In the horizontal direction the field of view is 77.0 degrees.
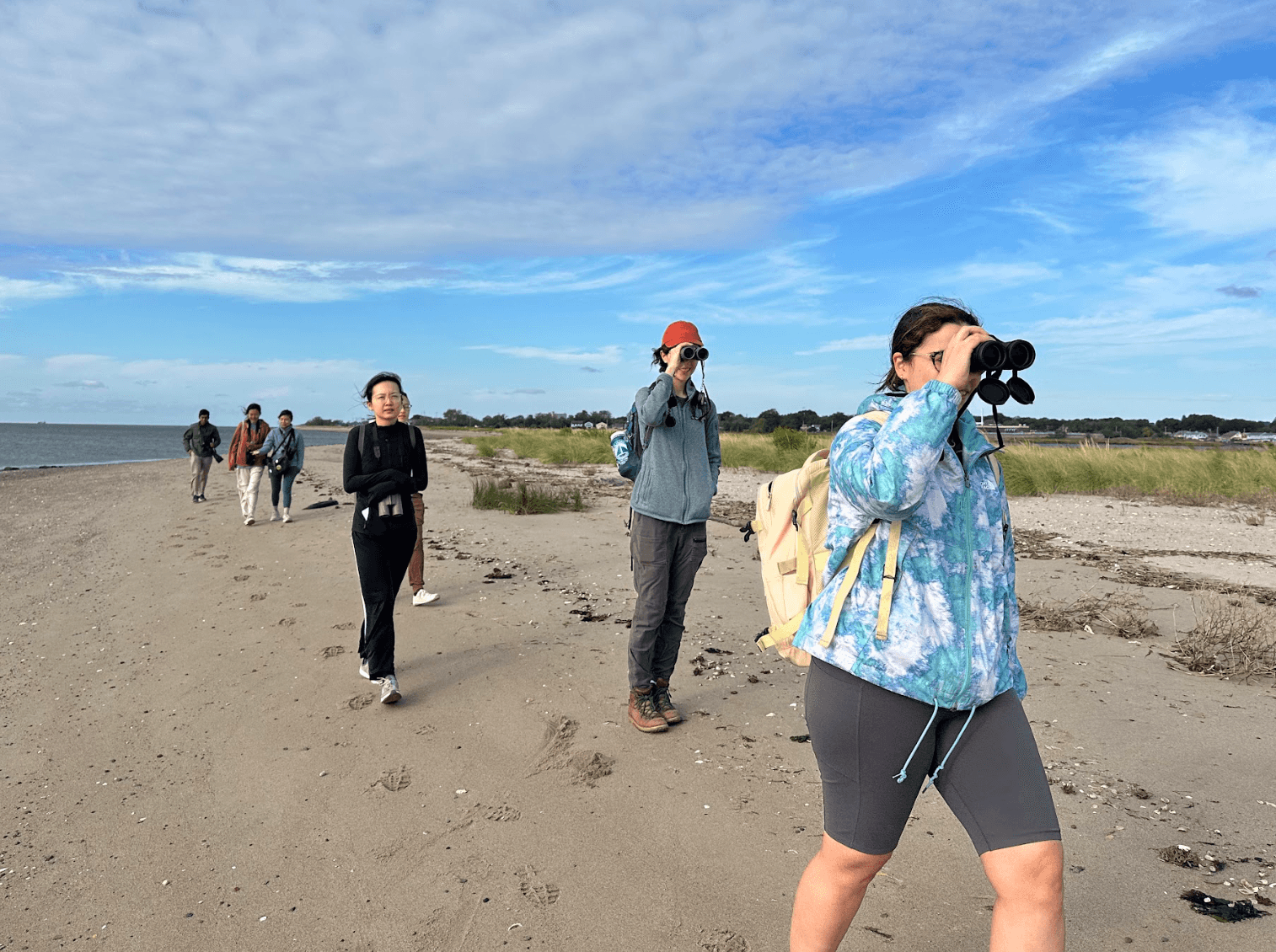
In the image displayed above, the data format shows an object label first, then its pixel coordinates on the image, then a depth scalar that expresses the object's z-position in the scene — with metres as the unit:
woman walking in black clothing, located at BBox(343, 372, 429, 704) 4.89
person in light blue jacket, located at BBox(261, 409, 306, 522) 13.09
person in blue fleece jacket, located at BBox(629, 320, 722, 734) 4.21
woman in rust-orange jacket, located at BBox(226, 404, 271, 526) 12.95
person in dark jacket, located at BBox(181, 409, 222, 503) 16.53
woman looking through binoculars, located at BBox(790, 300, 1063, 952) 1.75
